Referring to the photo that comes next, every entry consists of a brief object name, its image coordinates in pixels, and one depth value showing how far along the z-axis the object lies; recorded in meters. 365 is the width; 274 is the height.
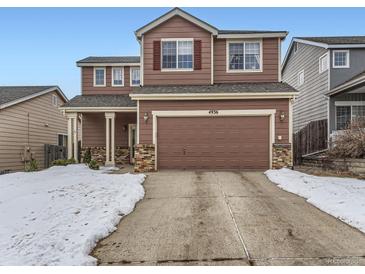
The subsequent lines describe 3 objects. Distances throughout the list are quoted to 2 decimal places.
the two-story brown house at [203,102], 12.81
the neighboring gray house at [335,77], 16.81
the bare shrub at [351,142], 11.78
